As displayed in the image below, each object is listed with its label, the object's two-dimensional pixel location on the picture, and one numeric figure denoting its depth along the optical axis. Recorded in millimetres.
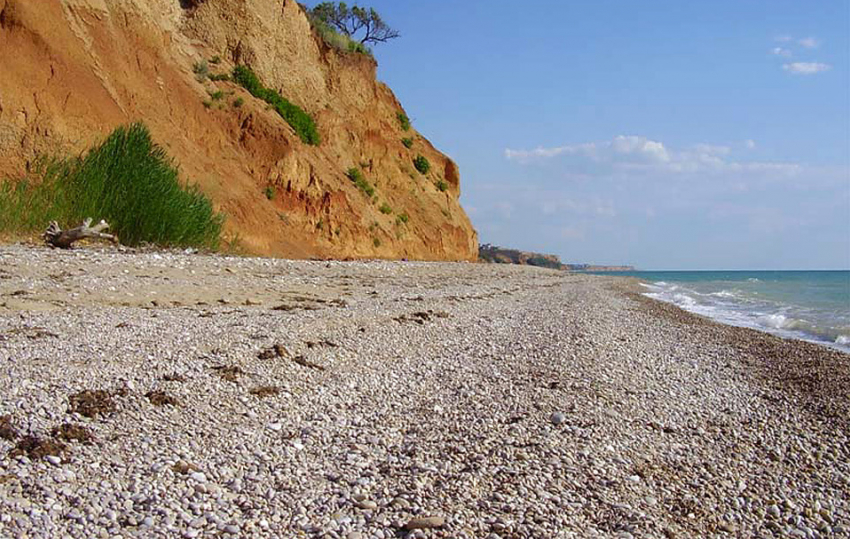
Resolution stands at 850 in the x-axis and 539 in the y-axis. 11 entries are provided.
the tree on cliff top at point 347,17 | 43281
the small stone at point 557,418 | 5051
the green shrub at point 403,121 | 42750
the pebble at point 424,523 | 3145
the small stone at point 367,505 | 3326
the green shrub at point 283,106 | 29103
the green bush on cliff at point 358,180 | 34062
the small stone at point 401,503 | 3367
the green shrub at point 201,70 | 26797
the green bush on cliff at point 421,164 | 42438
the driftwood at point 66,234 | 14328
